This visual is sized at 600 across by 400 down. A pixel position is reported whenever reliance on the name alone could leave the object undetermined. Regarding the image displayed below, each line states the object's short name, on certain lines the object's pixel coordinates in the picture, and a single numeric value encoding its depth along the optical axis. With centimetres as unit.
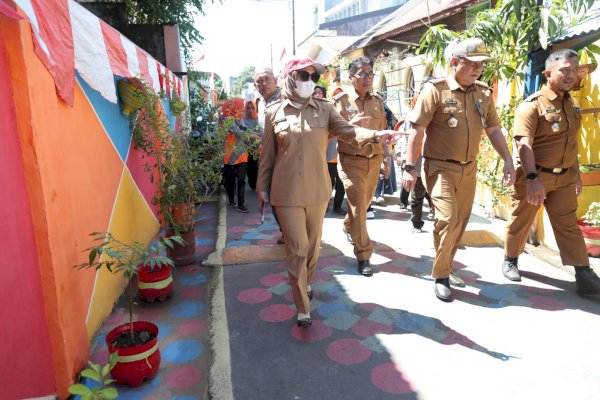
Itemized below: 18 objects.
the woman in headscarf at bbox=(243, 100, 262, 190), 575
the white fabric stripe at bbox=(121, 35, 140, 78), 404
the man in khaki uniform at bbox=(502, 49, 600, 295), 369
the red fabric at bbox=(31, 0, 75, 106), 226
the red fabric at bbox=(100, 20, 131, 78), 347
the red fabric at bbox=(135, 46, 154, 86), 454
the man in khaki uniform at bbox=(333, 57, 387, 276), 429
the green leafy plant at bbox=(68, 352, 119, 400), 183
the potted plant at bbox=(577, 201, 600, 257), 448
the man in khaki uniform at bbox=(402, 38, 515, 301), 357
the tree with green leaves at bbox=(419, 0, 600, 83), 420
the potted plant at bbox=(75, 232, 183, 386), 259
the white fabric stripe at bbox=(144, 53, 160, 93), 509
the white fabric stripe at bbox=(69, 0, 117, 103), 286
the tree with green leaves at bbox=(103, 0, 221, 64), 921
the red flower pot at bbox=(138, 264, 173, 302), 374
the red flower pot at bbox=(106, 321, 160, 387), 259
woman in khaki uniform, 316
